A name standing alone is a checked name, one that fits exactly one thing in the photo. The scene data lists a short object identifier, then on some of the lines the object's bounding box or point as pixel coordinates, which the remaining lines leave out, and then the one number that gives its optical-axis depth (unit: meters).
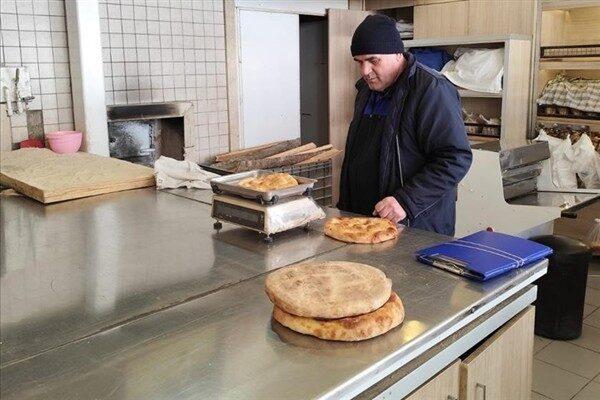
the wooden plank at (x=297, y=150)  3.90
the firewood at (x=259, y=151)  4.10
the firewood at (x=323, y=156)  3.96
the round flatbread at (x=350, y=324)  1.23
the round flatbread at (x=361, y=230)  1.86
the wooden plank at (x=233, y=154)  4.11
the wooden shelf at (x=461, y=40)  4.13
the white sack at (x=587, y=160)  3.96
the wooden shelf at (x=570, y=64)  3.94
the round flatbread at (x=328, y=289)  1.25
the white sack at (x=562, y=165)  3.98
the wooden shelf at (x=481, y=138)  4.40
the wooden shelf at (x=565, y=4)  3.87
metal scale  1.86
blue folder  1.54
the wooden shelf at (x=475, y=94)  4.26
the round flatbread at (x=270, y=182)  1.93
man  2.29
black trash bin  3.15
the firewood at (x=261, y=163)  3.67
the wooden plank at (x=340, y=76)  4.79
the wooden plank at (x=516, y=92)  4.12
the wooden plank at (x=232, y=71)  4.12
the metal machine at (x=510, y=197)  3.48
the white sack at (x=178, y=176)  2.71
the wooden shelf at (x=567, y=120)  4.05
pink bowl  3.21
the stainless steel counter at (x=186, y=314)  1.09
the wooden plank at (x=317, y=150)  4.00
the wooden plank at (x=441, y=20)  4.56
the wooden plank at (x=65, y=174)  2.51
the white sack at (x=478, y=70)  4.23
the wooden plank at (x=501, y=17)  4.23
